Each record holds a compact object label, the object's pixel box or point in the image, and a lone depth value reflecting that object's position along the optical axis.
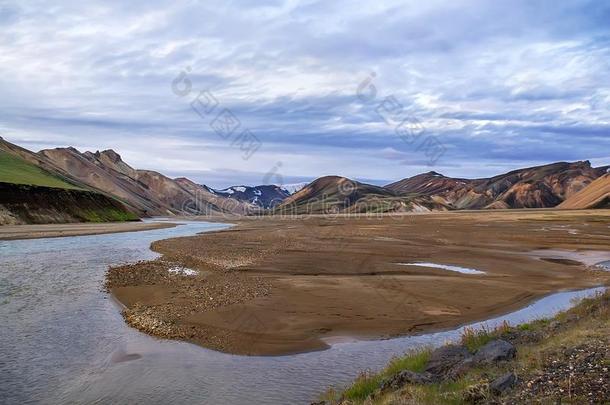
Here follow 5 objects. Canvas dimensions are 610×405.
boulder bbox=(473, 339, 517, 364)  11.12
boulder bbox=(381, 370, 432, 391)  10.39
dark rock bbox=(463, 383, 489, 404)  8.75
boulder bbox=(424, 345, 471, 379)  11.23
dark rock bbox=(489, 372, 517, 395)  8.89
